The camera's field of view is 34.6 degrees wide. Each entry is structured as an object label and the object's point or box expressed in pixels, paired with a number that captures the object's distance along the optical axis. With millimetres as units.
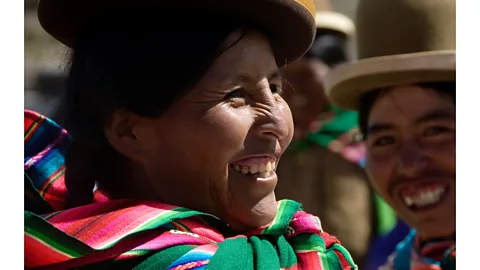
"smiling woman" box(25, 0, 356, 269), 1477
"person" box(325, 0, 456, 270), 2561
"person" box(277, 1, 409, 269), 3760
